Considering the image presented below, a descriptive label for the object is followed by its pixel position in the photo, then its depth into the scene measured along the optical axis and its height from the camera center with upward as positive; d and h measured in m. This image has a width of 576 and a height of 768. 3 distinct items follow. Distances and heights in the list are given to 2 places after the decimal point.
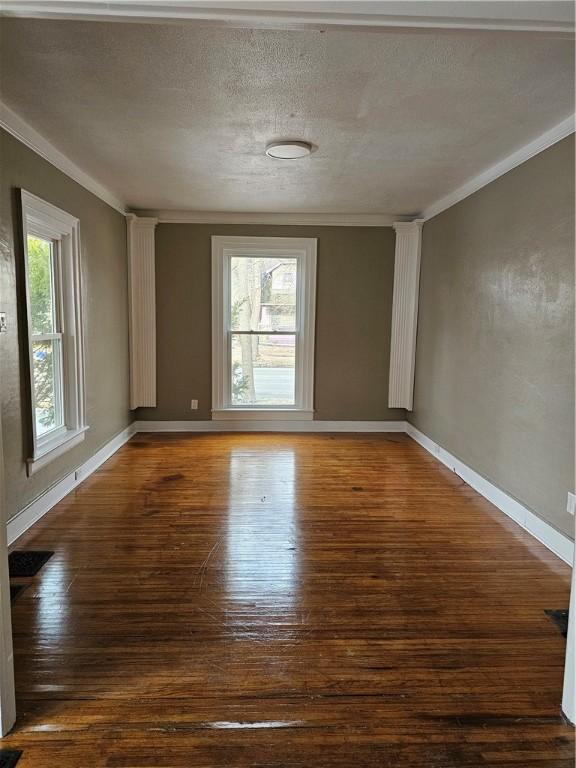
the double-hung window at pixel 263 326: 5.72 -0.04
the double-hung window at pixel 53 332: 3.31 -0.09
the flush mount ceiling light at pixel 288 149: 3.25 +1.17
